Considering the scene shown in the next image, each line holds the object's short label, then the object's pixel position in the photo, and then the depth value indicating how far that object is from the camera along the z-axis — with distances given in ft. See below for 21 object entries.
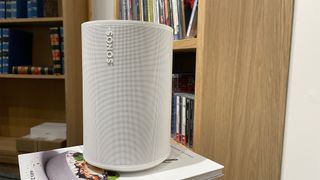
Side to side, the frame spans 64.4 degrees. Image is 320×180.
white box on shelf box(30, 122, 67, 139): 5.25
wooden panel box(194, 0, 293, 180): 2.22
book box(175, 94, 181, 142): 2.80
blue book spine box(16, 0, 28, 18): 5.64
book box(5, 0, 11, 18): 5.69
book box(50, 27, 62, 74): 5.36
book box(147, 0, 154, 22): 3.22
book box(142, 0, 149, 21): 3.32
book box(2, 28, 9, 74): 5.56
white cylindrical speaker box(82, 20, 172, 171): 1.55
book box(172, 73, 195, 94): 3.10
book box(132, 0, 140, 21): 3.51
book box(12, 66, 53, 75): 5.55
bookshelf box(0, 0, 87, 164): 5.61
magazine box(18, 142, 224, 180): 1.63
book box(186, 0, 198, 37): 2.51
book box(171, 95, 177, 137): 2.86
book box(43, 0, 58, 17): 5.59
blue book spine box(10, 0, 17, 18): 5.64
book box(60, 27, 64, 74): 5.37
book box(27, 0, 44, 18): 5.53
